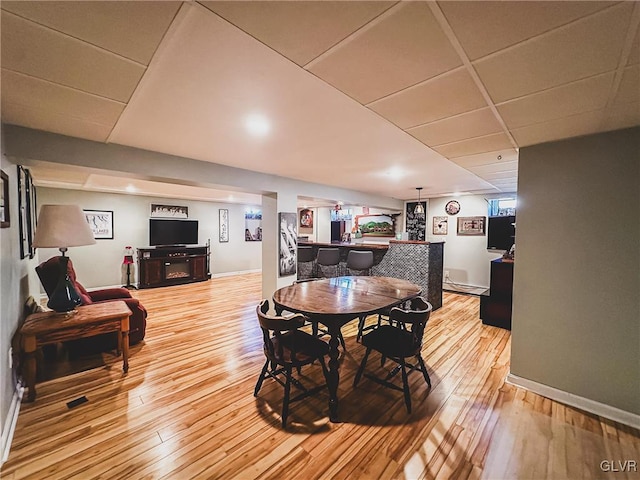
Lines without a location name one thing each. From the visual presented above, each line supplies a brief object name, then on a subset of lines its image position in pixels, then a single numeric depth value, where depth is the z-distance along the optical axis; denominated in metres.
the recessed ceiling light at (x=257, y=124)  1.96
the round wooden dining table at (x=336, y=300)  2.11
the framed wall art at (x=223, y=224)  8.12
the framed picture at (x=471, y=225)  6.16
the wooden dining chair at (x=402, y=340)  2.17
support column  4.12
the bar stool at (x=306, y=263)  5.86
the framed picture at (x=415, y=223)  7.04
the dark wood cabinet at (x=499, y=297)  3.97
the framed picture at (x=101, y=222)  6.01
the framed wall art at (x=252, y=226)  8.79
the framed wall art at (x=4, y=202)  1.84
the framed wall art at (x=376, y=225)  7.69
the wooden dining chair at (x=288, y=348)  2.00
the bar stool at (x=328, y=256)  5.14
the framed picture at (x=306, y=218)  9.67
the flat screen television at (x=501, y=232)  5.35
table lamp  2.32
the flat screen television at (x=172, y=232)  6.82
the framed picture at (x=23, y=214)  2.55
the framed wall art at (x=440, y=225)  6.70
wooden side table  2.19
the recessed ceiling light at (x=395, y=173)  3.67
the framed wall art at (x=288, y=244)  4.16
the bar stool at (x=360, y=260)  4.87
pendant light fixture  6.64
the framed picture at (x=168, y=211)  6.94
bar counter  4.59
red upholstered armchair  2.83
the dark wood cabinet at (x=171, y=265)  6.45
